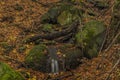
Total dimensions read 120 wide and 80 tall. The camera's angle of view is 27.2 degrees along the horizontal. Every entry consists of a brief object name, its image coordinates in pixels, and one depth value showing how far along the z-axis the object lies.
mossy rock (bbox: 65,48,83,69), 10.27
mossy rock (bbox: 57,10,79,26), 14.29
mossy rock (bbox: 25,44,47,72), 10.25
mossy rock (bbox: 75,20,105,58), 10.98
